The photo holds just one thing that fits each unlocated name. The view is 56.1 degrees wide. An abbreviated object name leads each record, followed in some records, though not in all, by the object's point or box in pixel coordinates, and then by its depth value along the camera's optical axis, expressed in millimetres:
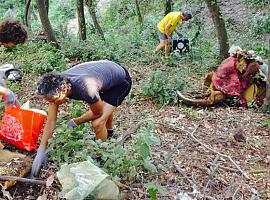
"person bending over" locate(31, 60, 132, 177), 2221
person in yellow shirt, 6226
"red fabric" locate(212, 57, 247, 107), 3951
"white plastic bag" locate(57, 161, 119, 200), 1821
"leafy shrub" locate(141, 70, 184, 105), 4214
